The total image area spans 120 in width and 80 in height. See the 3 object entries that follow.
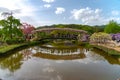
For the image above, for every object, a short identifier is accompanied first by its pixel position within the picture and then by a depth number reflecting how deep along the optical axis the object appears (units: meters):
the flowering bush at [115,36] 17.49
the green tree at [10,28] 13.38
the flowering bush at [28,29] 20.26
